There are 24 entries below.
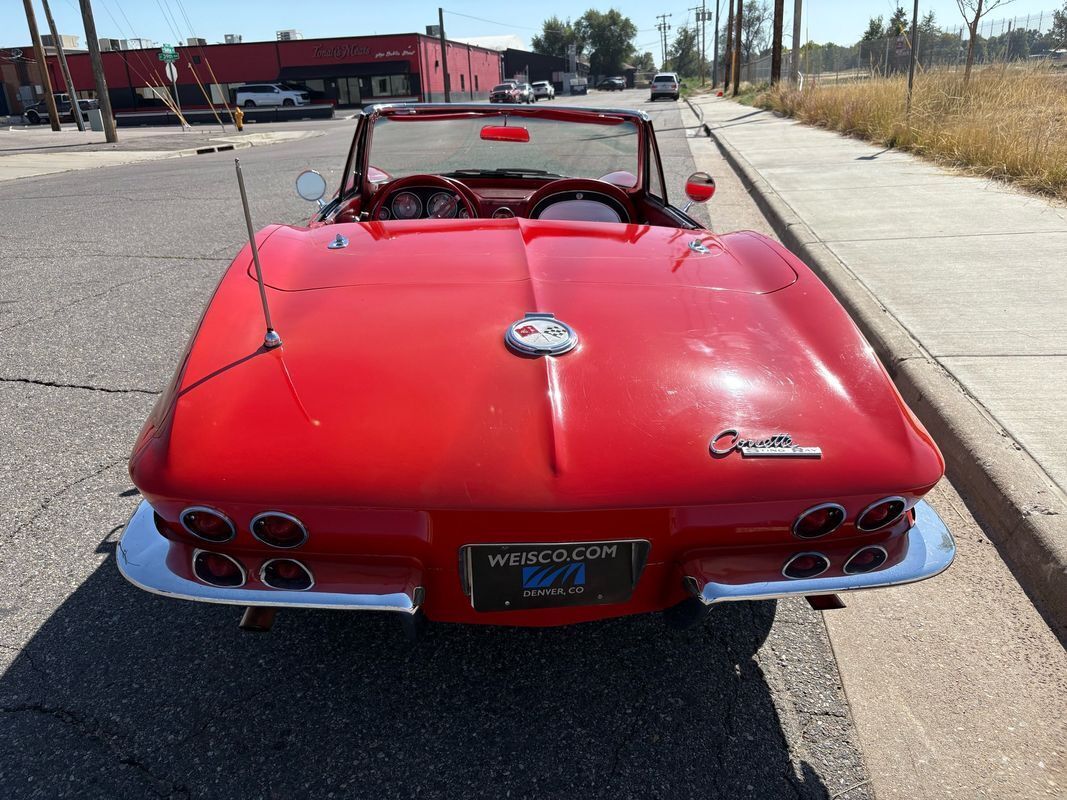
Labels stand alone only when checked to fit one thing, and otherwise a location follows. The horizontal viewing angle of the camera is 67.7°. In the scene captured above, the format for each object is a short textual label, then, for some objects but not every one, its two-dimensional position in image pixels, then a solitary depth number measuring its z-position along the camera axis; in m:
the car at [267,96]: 45.12
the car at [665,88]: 47.47
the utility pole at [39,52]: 27.06
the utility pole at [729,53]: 46.56
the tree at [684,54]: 130.12
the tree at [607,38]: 102.69
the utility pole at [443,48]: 48.11
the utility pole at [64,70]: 26.66
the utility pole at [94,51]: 19.97
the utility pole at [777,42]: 25.45
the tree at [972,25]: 11.98
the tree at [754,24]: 90.99
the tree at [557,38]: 103.62
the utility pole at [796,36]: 23.82
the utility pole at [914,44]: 10.83
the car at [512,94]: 36.28
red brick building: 48.78
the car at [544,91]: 54.62
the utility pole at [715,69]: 62.91
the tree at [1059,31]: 23.83
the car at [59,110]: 39.34
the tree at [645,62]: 147.12
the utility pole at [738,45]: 39.75
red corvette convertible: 1.71
